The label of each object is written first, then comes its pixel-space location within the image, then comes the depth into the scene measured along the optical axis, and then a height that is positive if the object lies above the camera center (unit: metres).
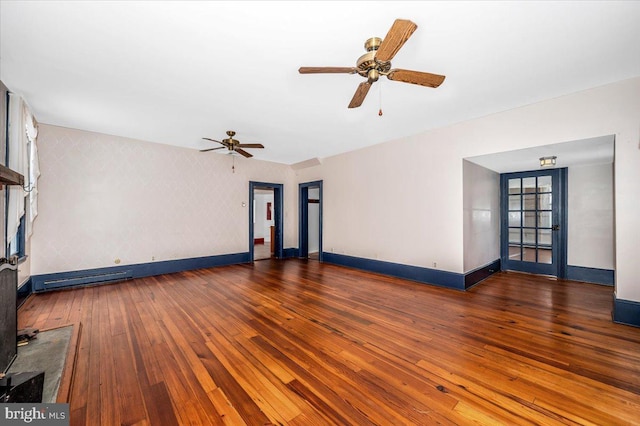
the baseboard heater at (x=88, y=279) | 4.33 -1.20
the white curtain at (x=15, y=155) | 3.04 +0.71
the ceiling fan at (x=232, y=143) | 4.57 +1.28
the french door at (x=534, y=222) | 5.12 -0.20
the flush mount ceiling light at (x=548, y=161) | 4.25 +0.88
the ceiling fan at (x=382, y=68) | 1.85 +1.23
